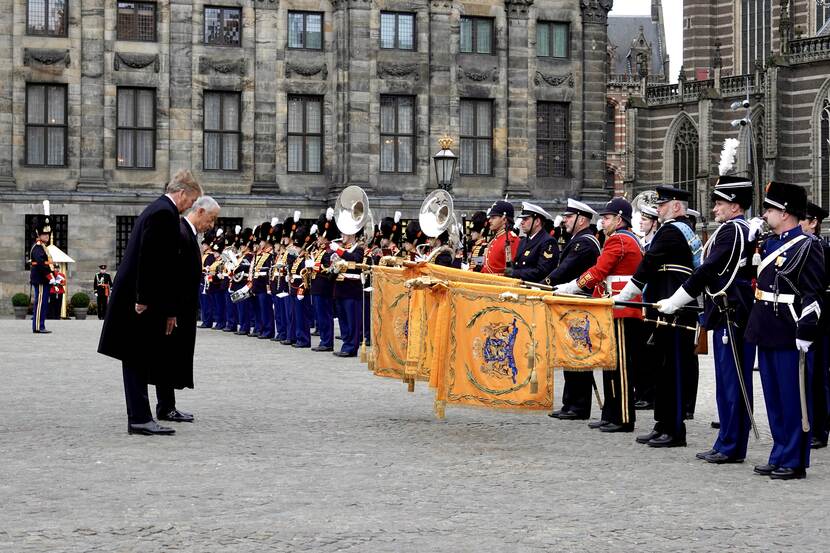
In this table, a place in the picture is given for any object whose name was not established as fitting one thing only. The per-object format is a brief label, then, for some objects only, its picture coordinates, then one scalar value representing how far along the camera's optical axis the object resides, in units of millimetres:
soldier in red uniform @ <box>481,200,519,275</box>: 15523
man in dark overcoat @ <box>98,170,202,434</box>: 11391
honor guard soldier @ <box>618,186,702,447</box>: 11164
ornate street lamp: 25781
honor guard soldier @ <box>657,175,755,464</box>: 10336
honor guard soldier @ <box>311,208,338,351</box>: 21734
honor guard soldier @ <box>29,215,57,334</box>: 26922
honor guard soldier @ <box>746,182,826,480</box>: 9648
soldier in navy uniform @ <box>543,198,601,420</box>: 13070
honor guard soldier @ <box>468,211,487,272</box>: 18531
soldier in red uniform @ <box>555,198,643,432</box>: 11992
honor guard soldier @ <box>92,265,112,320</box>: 37438
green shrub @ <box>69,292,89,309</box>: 36719
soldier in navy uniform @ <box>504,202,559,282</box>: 13812
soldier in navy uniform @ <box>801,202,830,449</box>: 11599
